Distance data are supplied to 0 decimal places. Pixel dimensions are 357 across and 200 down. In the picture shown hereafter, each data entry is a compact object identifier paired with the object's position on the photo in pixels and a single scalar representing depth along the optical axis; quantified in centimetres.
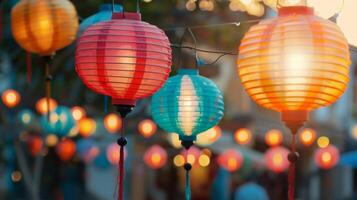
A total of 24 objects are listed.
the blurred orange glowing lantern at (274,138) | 1310
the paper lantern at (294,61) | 309
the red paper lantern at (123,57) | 349
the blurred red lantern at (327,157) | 1234
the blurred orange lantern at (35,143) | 1373
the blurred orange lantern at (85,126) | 1131
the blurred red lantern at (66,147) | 1276
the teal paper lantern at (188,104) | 423
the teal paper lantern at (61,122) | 995
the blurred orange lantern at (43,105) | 1064
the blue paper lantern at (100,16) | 471
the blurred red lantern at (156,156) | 1202
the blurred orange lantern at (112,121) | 1052
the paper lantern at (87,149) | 1260
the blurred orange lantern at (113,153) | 1195
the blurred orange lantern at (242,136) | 1164
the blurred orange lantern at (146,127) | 1122
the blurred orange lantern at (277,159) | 1101
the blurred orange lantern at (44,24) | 468
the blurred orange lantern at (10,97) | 983
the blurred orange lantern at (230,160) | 1148
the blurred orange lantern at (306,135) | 1249
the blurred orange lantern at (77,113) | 1074
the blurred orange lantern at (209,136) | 1086
